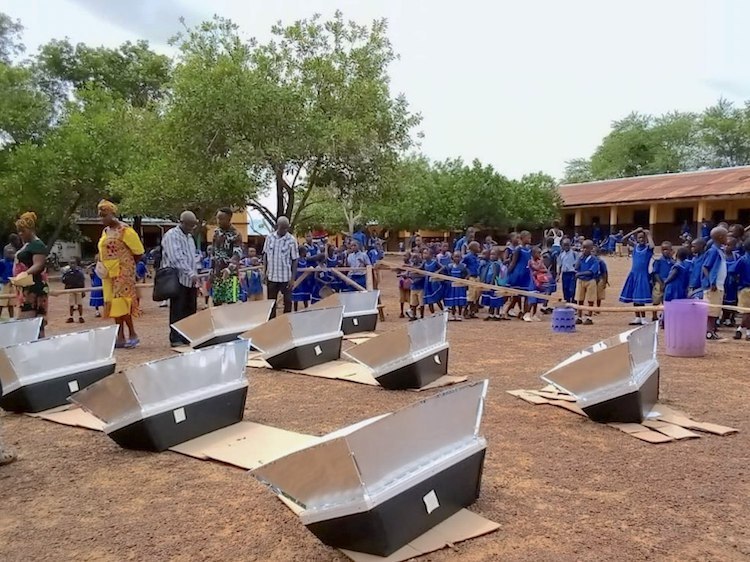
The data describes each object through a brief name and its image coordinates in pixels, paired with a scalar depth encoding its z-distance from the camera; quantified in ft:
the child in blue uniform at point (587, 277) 38.29
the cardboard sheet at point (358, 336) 30.53
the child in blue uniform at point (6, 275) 38.97
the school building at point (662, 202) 99.66
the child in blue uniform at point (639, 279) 36.32
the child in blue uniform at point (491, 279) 39.99
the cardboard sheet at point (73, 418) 17.38
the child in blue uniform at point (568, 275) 41.39
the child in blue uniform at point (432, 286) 39.78
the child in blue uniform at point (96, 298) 42.45
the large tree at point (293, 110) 51.03
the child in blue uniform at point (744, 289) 31.58
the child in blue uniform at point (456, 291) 39.65
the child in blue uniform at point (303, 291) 41.83
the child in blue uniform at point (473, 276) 40.96
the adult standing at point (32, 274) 24.40
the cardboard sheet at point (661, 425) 16.06
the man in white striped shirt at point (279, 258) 32.76
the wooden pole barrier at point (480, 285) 37.33
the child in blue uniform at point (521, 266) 39.37
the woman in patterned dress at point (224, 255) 28.86
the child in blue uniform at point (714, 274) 31.17
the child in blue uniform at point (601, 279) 38.24
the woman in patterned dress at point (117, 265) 26.32
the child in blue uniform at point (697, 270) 33.06
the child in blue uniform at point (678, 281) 34.01
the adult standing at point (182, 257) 26.94
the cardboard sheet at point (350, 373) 21.93
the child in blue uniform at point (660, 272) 36.40
